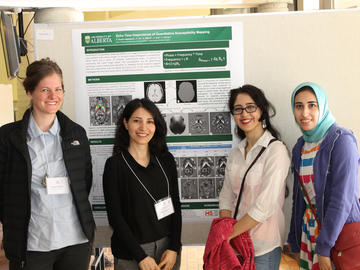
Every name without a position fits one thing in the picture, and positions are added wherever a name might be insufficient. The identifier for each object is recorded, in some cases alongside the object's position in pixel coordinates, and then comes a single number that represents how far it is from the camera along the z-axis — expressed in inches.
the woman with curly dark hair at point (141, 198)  74.6
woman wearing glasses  71.9
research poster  97.2
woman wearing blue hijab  65.4
